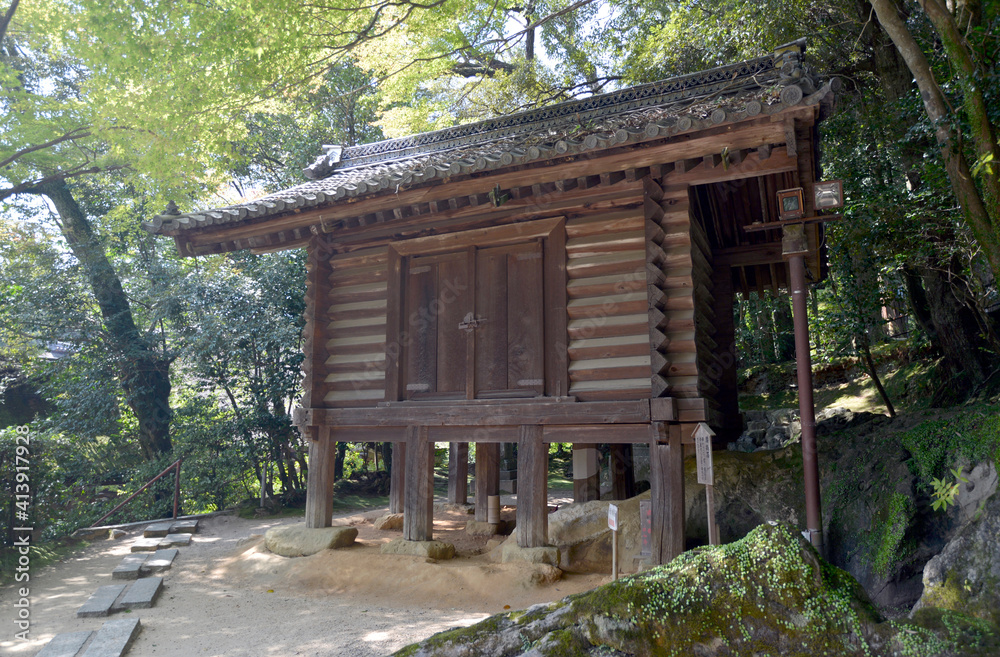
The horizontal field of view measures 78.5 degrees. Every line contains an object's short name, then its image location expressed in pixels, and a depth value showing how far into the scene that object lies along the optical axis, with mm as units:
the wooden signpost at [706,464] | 5568
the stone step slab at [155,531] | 11580
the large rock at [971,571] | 3682
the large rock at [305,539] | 8539
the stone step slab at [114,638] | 5298
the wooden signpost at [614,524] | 6094
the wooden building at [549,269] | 6711
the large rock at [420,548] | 8109
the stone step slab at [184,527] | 11875
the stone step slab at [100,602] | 6742
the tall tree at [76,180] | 15188
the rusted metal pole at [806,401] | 6113
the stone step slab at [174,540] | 10570
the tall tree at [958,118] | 5156
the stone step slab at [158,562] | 8852
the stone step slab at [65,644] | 5249
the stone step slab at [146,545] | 10344
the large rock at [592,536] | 7684
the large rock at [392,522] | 11172
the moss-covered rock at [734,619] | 2738
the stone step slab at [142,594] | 7055
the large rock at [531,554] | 7309
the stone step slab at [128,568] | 8562
